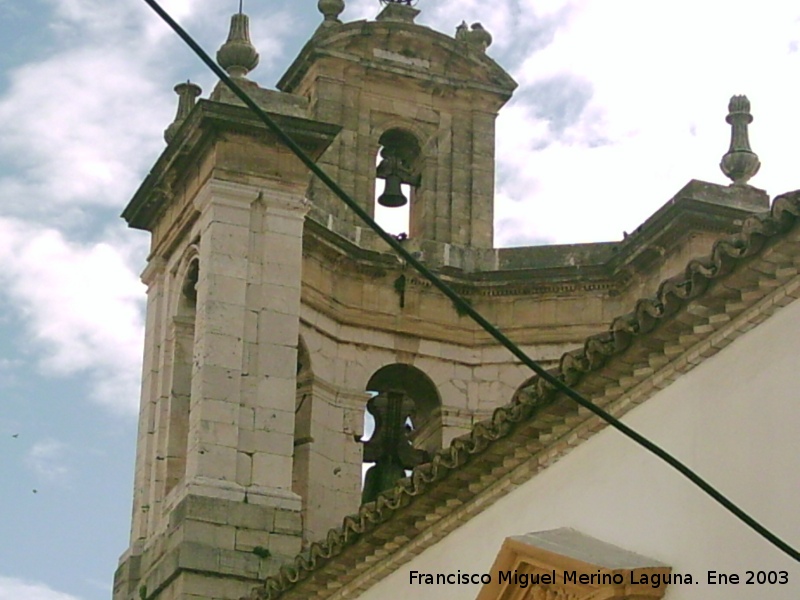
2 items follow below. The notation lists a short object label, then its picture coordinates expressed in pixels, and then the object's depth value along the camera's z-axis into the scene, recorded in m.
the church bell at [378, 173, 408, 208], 19.83
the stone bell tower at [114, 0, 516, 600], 17.05
